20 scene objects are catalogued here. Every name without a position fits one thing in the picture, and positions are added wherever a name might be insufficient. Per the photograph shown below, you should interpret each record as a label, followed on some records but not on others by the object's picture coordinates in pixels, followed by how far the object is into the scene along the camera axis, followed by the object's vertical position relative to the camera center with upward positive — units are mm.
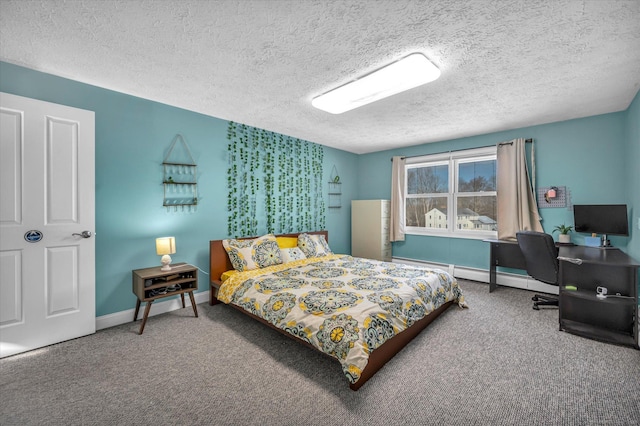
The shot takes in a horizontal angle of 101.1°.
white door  2162 -87
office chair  2967 -532
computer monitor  3005 -81
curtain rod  3840 +1055
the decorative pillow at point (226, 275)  3233 -767
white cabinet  5105 -327
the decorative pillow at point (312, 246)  4078 -518
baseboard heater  3787 -1020
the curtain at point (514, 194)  3812 +271
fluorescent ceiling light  2154 +1203
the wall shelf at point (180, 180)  3150 +407
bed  1854 -794
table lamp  2857 -390
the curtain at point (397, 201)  5145 +226
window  4371 +329
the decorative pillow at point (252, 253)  3357 -525
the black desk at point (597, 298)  2441 -825
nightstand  2609 -728
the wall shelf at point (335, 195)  5274 +364
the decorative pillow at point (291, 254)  3722 -598
